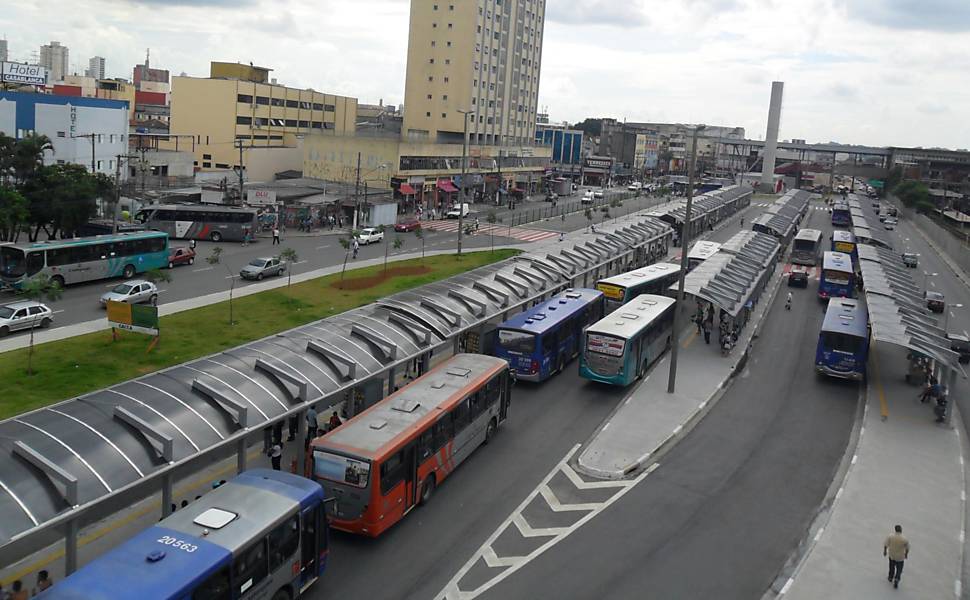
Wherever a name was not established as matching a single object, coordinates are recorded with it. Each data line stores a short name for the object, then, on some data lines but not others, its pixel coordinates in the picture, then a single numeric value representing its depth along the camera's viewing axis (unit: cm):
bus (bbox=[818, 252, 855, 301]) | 4812
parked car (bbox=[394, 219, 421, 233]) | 7138
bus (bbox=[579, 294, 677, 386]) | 2861
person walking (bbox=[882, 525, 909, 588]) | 1616
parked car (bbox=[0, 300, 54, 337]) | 3184
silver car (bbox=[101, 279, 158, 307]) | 3731
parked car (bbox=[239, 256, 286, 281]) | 4575
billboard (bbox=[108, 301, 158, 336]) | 3031
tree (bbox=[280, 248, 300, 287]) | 4512
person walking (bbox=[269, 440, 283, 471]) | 1981
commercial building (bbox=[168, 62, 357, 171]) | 9194
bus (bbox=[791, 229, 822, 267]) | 6219
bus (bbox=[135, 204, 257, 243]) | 5809
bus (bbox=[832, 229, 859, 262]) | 6009
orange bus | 1709
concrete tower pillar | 15762
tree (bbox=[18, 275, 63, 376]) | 3016
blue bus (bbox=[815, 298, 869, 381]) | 3105
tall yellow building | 10344
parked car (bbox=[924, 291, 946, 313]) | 4734
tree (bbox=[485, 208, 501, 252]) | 7650
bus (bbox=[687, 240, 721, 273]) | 5000
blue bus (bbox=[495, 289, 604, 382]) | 2888
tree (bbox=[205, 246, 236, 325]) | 4403
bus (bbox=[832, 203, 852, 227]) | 9406
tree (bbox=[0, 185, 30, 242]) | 4260
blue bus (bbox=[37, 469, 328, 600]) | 1164
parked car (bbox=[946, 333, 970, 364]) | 3619
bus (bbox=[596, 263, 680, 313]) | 3828
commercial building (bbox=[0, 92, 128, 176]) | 6612
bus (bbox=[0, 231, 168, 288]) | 3862
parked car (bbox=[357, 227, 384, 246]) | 6247
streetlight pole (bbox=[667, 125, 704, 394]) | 2833
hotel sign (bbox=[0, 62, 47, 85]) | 8294
